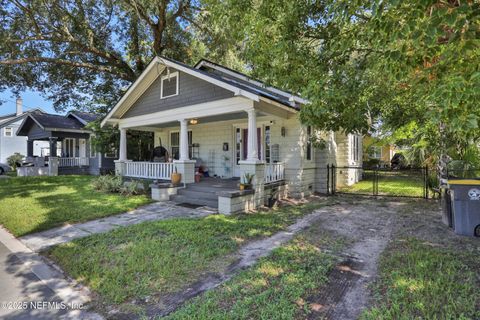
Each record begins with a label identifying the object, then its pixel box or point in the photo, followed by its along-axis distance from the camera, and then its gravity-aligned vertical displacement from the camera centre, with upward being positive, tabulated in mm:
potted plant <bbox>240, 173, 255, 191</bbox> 8031 -597
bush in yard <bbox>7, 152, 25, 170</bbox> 24234 +501
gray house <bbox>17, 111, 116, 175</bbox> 19234 +2159
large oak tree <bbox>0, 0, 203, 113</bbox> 13422 +6980
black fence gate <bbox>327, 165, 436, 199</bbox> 9706 -1220
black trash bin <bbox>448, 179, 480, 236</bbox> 5195 -944
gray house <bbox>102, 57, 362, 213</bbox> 8383 +1090
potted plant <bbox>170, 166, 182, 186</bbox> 9781 -569
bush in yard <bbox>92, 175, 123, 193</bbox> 10923 -850
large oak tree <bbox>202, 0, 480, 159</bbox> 2512 +1499
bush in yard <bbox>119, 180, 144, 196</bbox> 10409 -1017
